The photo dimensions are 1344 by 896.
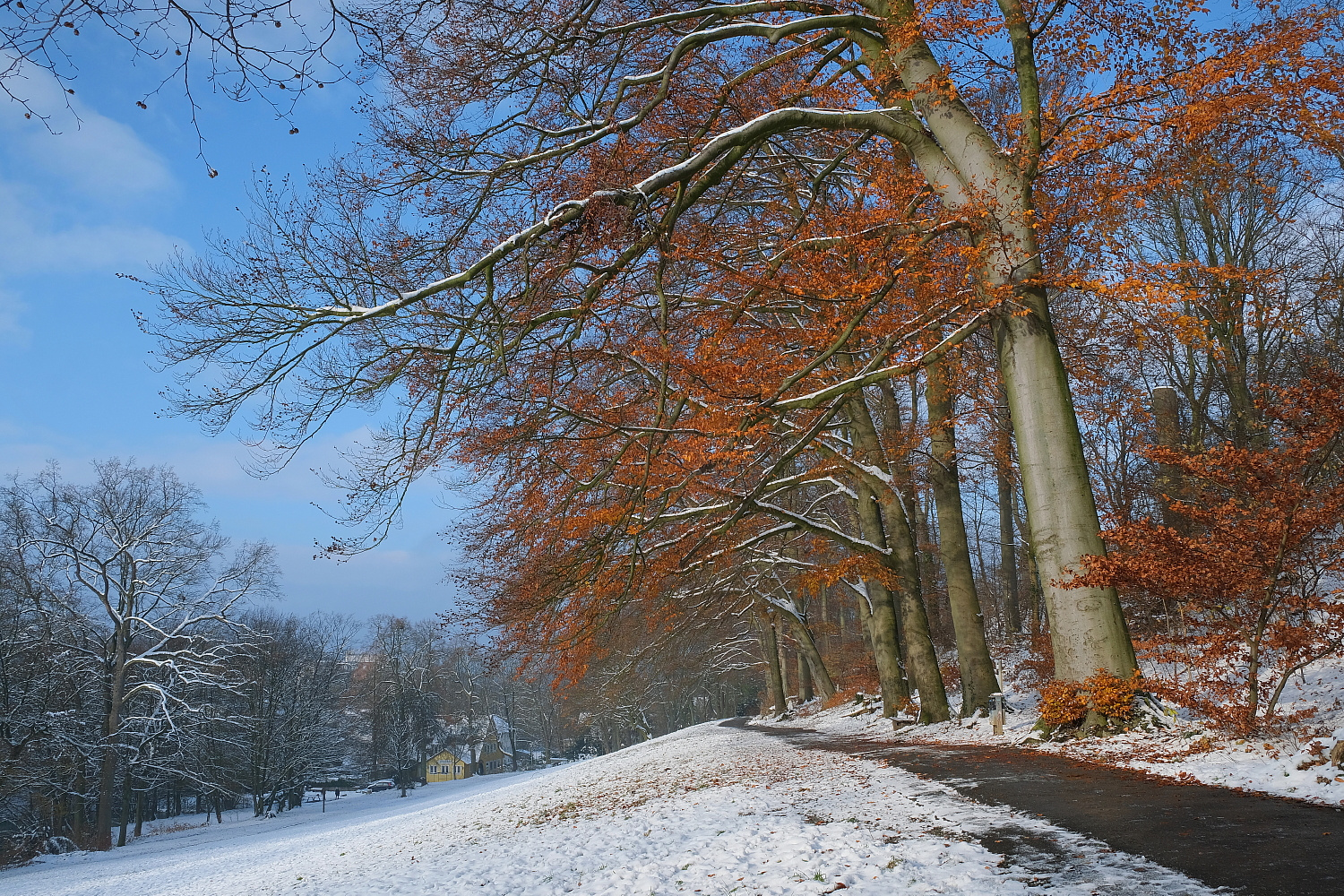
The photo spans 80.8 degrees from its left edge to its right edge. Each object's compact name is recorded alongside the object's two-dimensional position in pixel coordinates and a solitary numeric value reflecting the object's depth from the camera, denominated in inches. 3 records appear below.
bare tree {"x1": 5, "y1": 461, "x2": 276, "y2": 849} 1197.7
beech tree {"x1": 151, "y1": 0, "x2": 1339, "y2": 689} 322.3
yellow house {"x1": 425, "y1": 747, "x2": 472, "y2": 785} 3267.7
